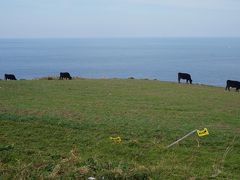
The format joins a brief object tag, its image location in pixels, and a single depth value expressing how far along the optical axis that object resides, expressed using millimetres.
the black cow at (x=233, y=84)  33500
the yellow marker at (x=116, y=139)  11810
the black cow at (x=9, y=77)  37075
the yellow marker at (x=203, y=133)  12906
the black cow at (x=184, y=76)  39769
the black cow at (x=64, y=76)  36791
